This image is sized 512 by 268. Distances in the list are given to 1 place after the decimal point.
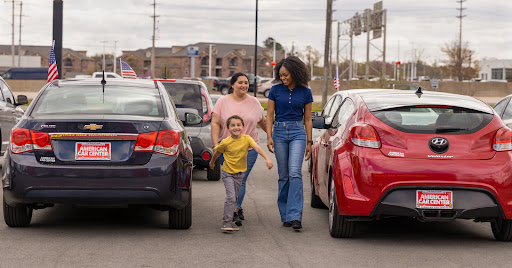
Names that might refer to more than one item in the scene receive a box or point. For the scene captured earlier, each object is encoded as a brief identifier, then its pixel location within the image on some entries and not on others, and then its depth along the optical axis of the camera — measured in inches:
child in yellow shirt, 321.1
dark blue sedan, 289.4
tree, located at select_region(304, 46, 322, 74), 5885.8
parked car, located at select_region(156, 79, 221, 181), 494.3
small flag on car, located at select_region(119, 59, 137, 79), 869.8
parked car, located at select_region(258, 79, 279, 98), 2485.2
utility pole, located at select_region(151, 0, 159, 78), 4444.4
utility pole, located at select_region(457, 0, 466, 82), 3412.9
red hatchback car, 284.5
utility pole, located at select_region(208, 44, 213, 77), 5394.7
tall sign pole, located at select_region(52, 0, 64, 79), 792.3
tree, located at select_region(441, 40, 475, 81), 3442.4
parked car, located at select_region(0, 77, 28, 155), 537.3
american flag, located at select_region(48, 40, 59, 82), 869.2
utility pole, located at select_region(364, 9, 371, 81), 2832.2
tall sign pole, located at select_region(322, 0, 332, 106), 1478.6
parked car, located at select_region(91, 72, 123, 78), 2155.8
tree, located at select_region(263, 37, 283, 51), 7027.6
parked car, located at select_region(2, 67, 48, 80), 3816.4
